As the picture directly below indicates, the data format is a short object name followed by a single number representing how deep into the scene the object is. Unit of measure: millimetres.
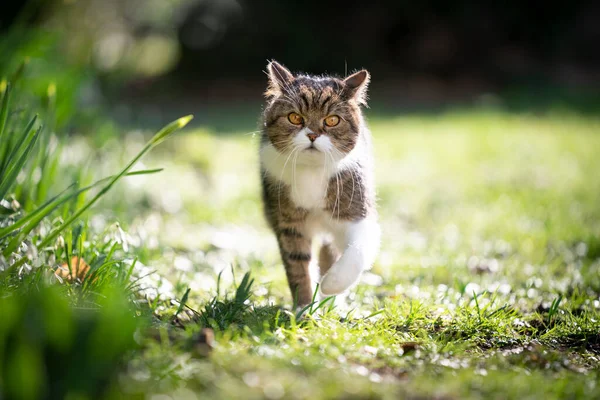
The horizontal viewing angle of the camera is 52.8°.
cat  2688
